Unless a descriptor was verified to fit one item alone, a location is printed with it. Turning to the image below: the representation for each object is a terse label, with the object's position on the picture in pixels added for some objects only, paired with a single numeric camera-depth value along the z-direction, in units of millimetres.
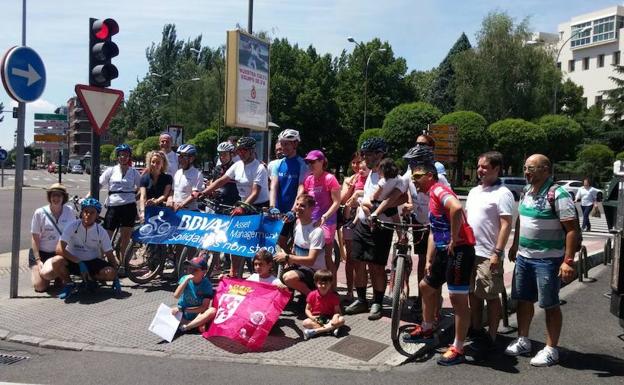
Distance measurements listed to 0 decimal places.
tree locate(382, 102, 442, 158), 41250
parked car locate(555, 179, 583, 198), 37062
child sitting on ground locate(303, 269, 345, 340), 5914
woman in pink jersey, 6664
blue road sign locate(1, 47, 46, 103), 6871
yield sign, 7570
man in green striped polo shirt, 5047
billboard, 9875
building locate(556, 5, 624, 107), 64375
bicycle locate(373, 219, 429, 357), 5324
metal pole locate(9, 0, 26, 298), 7312
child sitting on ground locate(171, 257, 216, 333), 6133
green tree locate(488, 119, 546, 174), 40000
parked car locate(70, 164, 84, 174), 78688
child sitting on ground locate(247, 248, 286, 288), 6145
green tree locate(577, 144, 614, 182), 42594
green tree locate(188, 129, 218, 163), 48594
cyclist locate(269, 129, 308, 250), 7035
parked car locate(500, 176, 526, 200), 33500
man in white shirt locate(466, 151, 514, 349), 5289
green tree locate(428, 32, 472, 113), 65438
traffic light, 7855
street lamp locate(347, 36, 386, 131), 54169
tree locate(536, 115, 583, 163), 42688
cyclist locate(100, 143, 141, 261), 8352
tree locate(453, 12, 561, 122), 48125
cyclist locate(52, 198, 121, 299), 7172
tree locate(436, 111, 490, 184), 39000
